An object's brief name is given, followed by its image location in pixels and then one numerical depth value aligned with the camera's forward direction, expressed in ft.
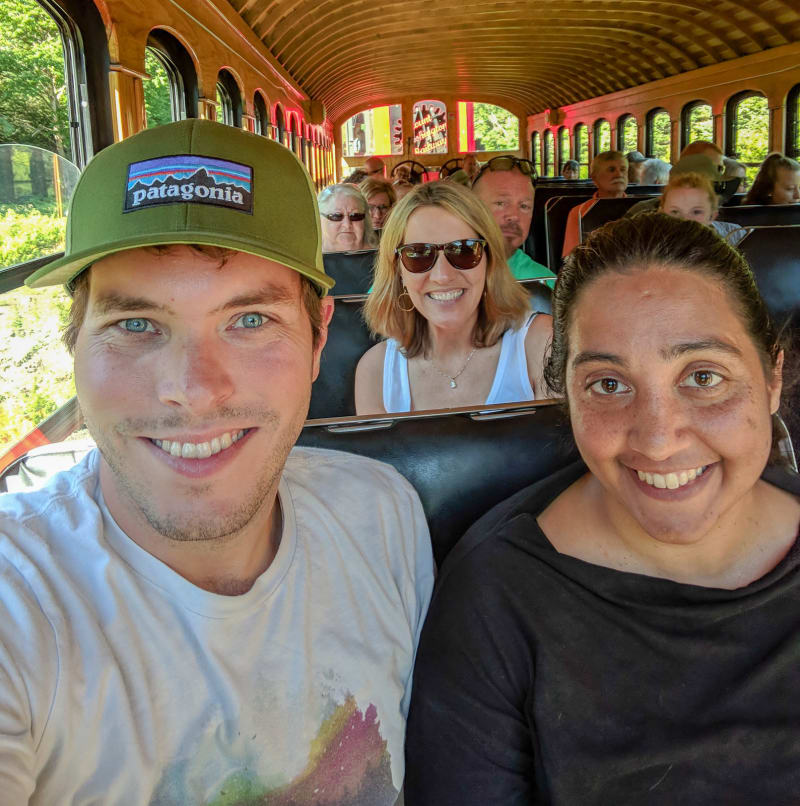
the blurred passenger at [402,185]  31.94
